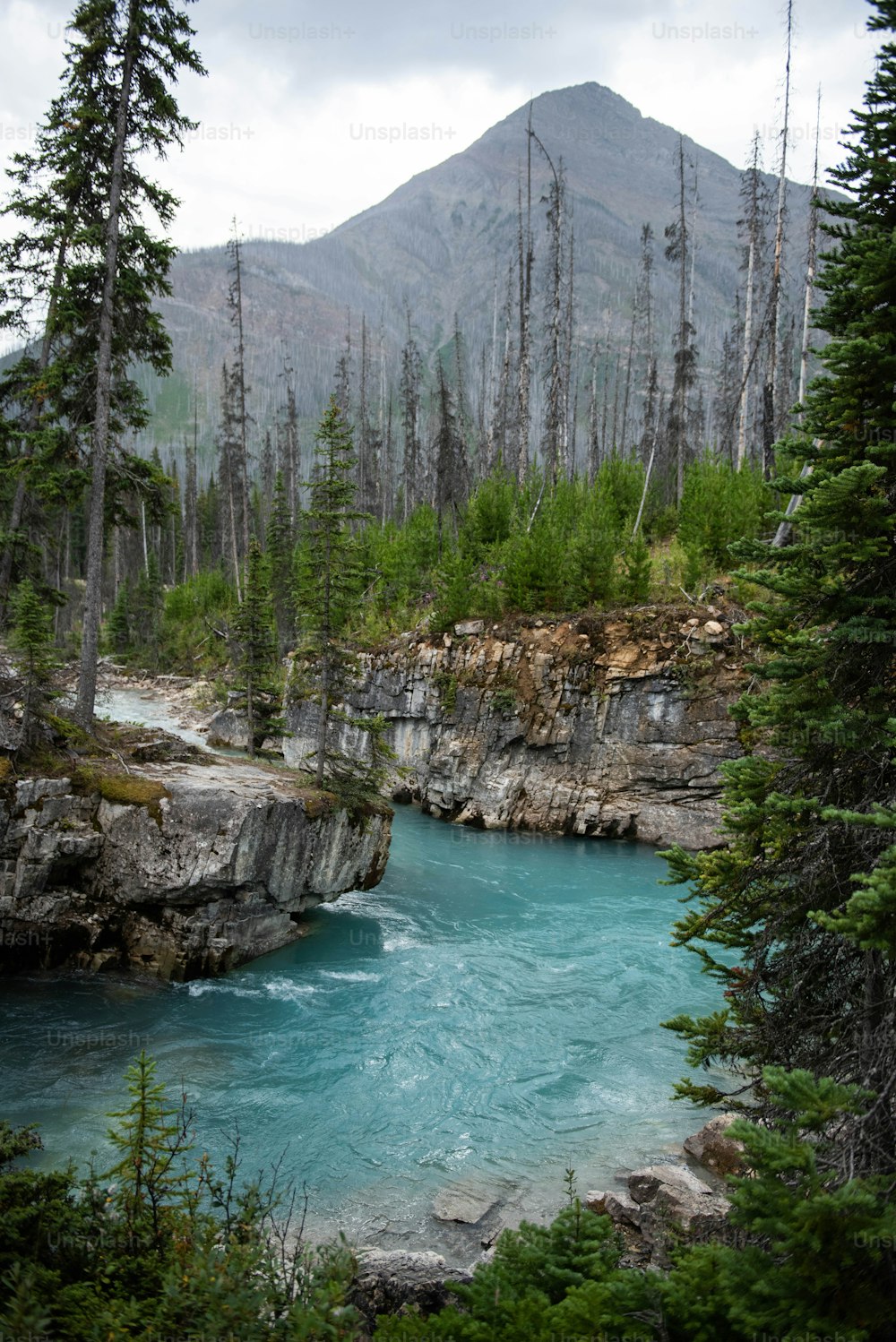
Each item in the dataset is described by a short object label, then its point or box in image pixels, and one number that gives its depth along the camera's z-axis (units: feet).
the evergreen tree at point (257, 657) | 76.54
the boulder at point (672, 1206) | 20.79
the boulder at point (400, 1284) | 18.75
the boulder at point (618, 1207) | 23.22
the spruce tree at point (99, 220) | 45.50
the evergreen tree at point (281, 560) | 136.15
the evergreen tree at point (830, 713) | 17.71
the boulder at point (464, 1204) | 24.67
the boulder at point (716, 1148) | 26.35
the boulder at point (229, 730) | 97.25
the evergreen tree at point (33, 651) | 38.06
